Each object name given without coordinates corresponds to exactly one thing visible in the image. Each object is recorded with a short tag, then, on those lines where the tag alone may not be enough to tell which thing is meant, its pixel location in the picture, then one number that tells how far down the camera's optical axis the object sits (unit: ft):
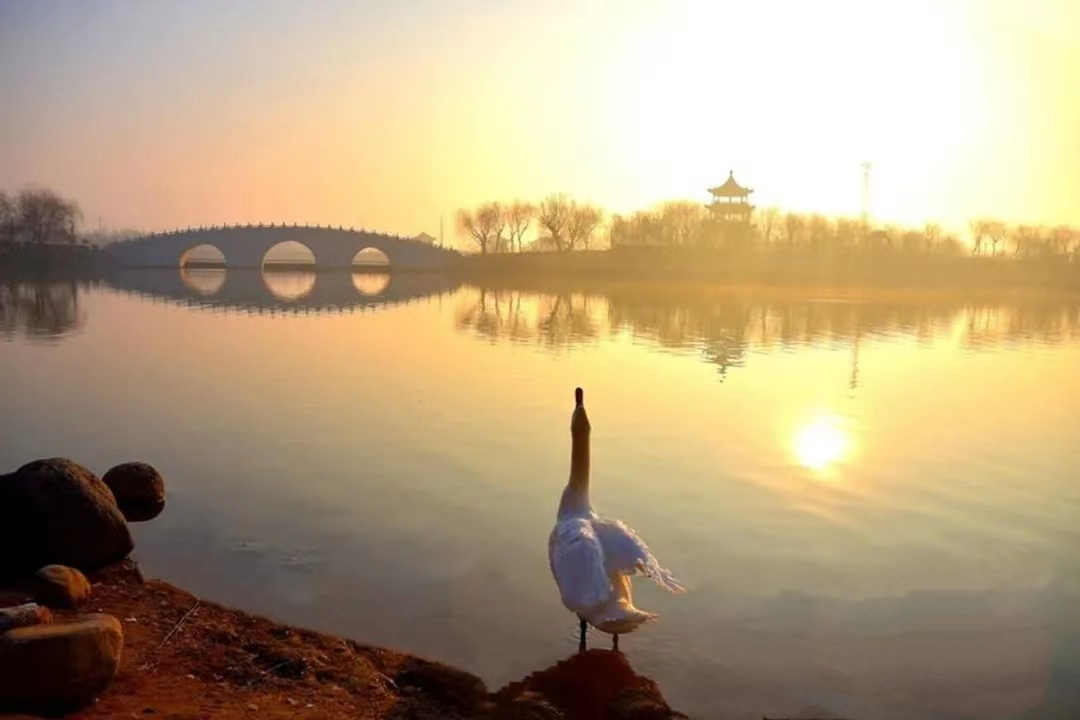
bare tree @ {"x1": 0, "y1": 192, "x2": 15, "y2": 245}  244.59
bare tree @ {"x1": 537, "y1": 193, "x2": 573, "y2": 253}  303.89
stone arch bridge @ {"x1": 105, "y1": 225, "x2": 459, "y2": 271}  349.82
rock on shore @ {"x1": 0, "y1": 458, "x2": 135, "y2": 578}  23.90
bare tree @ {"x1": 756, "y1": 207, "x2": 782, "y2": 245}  296.51
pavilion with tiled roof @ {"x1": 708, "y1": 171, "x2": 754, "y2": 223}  296.51
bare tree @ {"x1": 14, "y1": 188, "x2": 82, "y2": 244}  250.78
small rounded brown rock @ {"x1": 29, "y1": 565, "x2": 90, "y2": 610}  20.90
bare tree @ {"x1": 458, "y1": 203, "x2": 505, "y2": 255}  335.47
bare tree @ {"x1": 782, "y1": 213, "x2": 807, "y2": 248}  293.06
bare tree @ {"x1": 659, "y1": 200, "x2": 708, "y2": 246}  298.97
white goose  18.85
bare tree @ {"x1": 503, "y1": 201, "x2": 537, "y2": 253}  332.57
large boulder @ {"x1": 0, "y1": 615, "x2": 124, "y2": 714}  15.15
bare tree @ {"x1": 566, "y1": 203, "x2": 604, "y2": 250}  305.12
